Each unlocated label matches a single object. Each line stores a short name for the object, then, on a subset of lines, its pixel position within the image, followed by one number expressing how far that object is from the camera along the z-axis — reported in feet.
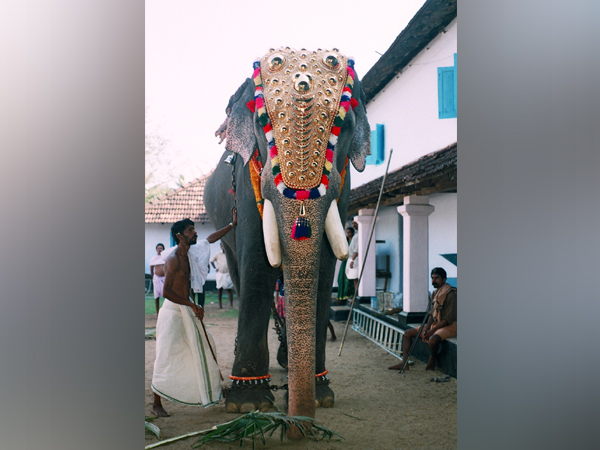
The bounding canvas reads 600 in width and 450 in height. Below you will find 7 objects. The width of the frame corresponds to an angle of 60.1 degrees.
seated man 18.36
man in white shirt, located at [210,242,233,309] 41.72
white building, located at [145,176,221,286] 56.75
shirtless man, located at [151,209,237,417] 13.10
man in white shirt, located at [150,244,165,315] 26.50
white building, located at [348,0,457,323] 21.53
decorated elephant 10.07
